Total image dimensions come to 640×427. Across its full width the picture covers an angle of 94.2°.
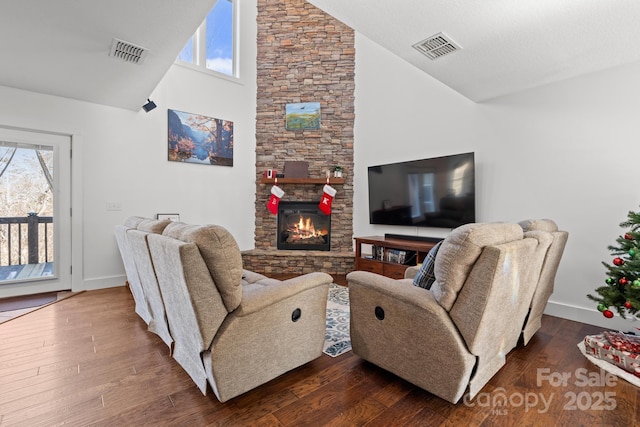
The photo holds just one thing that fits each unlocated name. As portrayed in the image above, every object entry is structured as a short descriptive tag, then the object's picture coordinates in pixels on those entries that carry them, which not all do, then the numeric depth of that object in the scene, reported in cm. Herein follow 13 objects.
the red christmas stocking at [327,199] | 483
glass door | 342
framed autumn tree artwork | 448
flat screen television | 349
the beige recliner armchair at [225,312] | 145
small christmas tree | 203
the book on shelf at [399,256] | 383
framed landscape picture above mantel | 509
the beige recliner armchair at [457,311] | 149
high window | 478
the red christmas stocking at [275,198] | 494
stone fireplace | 504
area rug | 223
